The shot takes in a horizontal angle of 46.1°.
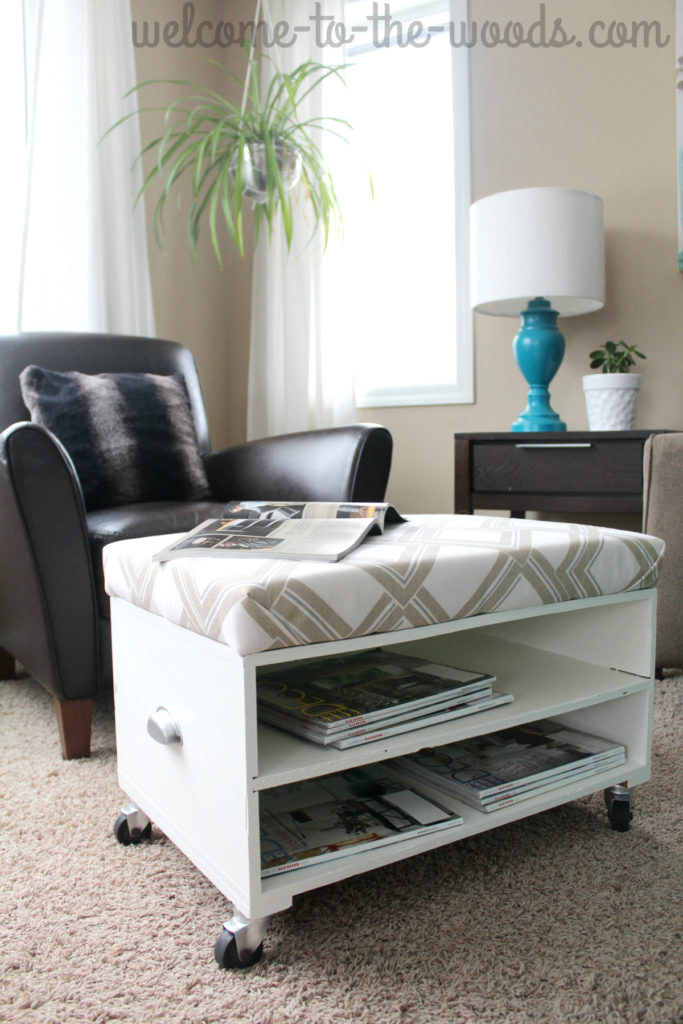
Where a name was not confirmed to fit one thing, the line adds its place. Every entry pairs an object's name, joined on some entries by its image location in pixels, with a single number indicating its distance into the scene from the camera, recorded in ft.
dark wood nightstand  6.52
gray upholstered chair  5.39
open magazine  2.96
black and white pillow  5.77
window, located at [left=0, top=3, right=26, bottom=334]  7.46
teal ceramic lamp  6.82
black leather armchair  4.37
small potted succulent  7.09
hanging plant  7.63
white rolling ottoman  2.51
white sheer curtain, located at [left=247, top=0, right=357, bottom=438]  9.27
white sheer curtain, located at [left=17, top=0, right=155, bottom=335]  7.57
